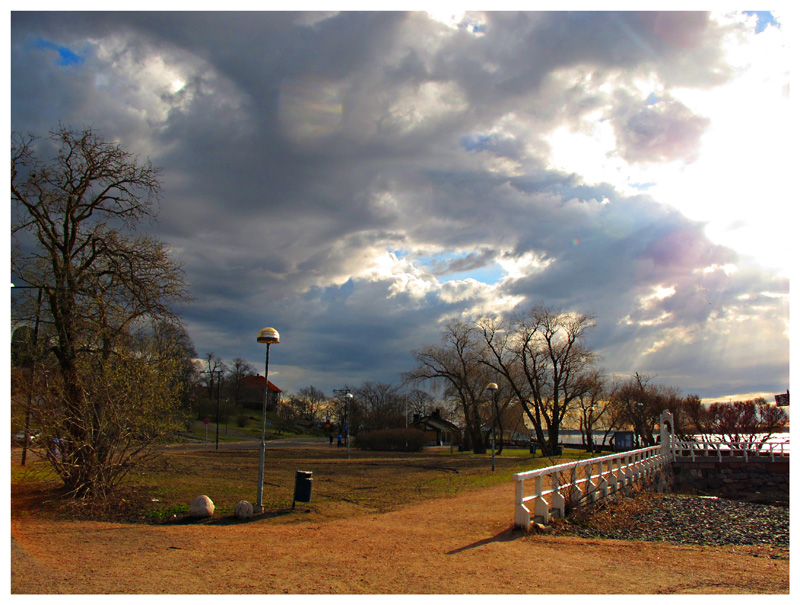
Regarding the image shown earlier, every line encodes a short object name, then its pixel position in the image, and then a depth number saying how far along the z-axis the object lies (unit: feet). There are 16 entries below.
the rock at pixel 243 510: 34.88
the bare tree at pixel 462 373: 141.69
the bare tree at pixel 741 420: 196.65
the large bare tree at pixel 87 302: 38.34
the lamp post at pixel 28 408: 35.94
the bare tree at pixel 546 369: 137.39
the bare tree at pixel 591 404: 151.94
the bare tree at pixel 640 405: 184.24
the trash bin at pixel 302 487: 39.65
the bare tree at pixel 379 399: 263.90
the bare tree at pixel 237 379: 329.21
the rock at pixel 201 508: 34.68
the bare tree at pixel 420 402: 285.68
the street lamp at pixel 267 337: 38.32
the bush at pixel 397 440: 137.08
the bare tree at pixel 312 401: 369.44
